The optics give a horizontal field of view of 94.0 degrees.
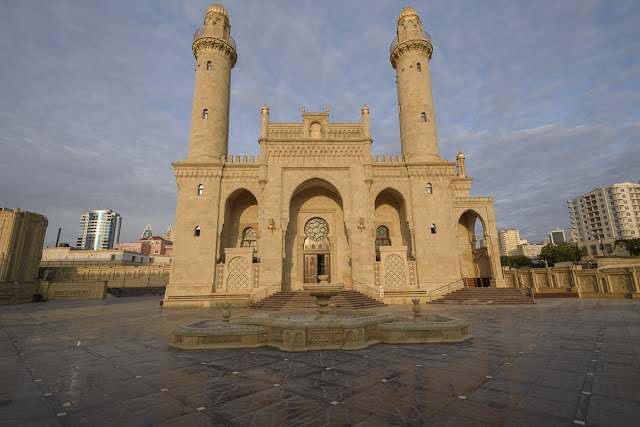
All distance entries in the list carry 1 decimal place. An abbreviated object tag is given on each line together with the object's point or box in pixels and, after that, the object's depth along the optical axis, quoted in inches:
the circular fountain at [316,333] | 305.0
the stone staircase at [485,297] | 772.6
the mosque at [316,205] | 844.6
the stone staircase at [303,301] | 703.1
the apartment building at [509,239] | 6737.7
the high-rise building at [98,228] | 6604.3
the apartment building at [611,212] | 3747.5
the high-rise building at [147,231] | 6614.2
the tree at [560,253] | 1849.2
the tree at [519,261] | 2146.9
